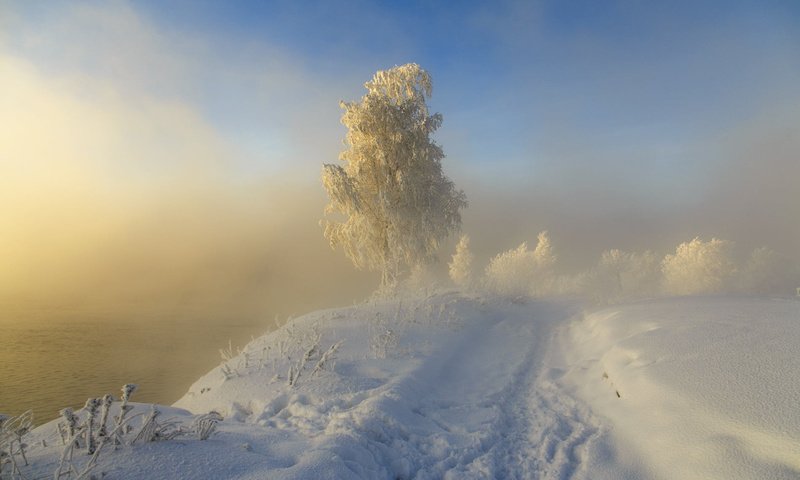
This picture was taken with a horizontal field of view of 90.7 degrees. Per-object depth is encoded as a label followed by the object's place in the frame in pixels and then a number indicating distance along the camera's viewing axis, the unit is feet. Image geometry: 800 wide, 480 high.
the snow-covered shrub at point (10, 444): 8.84
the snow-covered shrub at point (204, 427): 12.30
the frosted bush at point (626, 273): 103.39
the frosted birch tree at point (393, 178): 54.54
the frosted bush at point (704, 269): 87.35
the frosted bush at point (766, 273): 90.79
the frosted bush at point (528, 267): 98.89
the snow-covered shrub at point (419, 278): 61.34
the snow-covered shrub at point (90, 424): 10.12
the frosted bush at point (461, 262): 110.63
